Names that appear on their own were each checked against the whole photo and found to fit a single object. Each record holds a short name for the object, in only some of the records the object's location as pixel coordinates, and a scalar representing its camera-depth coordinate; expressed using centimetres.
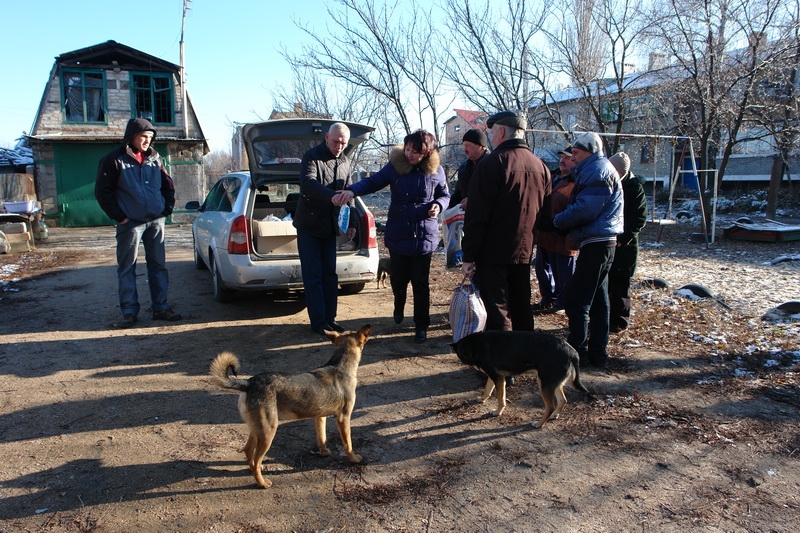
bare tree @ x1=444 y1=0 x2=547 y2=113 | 1382
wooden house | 1714
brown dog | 267
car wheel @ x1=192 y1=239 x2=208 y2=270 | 870
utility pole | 1833
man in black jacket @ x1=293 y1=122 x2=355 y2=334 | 492
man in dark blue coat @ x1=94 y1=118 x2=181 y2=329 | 529
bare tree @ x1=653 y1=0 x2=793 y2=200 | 1155
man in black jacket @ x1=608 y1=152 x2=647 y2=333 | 502
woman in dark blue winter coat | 479
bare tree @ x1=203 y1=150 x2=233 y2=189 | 6898
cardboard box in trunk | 626
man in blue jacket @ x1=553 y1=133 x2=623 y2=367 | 409
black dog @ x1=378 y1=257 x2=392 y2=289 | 714
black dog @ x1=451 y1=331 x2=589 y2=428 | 334
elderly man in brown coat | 384
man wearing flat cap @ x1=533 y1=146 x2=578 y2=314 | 564
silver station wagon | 571
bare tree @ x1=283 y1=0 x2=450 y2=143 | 1401
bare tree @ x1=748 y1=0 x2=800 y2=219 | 1180
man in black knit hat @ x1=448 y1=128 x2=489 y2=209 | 502
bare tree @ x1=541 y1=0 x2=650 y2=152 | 1375
